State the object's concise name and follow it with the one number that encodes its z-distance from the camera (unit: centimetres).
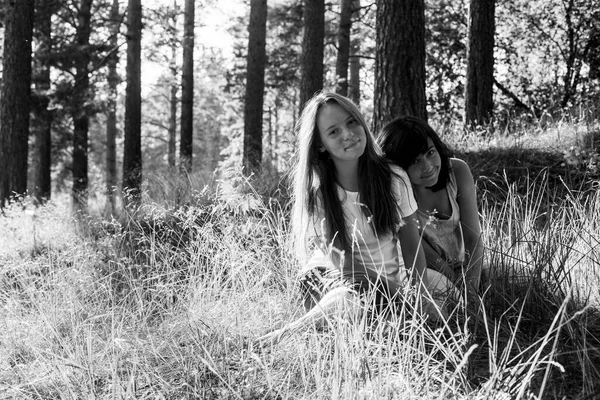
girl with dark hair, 331
